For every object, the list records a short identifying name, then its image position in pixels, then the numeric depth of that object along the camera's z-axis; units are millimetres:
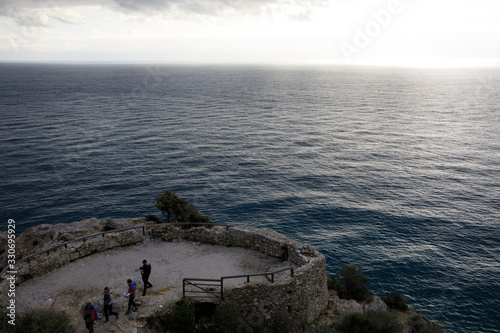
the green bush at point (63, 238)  27500
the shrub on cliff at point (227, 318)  17422
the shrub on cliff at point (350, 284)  26859
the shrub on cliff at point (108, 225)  29280
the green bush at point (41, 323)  14320
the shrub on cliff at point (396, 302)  27094
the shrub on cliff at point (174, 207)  33625
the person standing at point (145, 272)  17891
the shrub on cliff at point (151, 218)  34856
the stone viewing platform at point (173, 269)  18062
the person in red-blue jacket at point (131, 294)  16641
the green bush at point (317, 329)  17891
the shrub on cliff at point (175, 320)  16719
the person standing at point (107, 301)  16188
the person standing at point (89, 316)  15391
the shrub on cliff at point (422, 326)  23281
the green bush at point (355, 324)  19766
